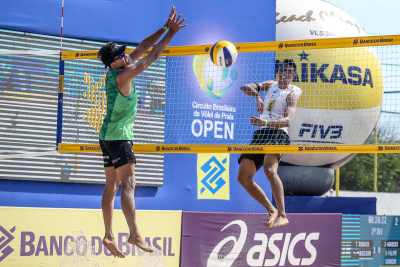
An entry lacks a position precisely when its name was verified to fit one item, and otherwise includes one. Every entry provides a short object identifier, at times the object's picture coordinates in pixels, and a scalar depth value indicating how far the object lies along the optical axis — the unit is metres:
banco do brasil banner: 15.91
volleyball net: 13.76
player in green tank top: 11.14
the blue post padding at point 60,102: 14.42
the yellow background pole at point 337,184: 30.22
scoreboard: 20.45
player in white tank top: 12.51
